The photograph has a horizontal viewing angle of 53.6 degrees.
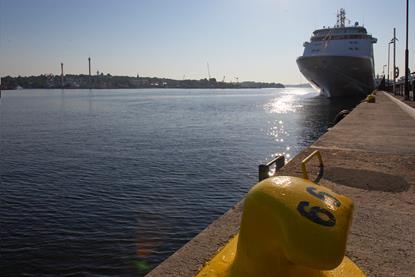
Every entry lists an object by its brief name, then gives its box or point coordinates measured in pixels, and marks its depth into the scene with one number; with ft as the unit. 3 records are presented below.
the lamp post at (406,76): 107.10
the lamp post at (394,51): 176.61
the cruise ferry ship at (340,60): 177.47
